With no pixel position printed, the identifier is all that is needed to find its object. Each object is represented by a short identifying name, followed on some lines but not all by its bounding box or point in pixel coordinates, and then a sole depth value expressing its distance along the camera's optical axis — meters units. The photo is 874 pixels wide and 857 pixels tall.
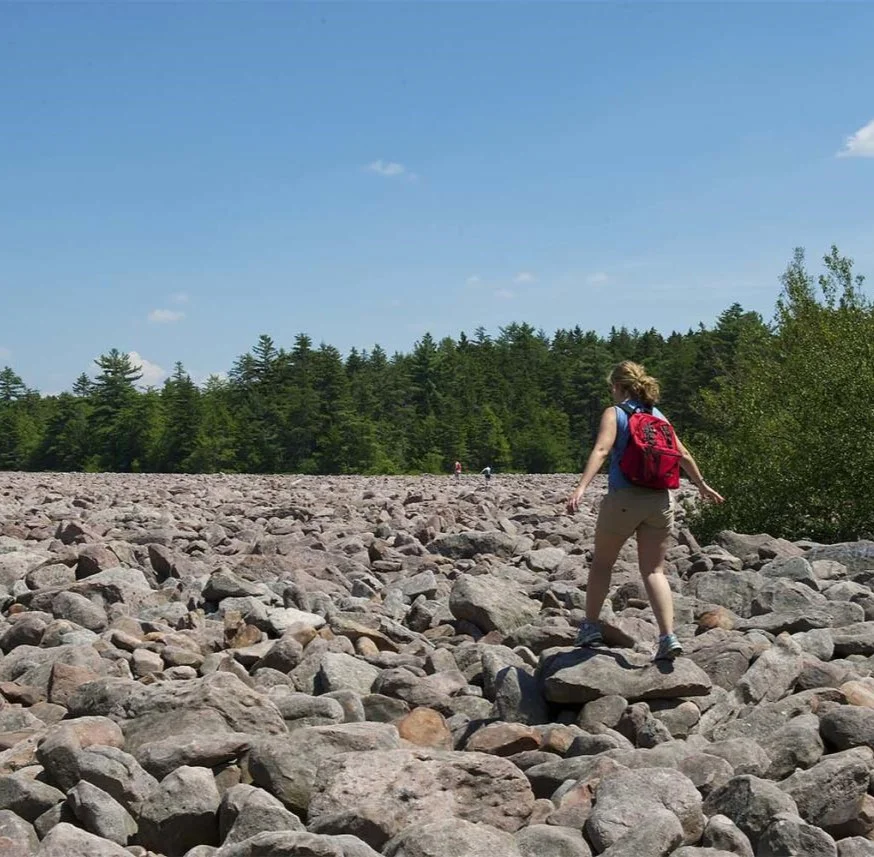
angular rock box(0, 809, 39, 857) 4.60
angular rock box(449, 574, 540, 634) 8.83
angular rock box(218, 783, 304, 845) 4.78
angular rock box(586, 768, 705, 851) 4.62
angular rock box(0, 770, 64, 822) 5.11
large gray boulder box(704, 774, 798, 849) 4.73
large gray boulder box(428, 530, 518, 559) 14.09
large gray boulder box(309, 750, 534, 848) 4.85
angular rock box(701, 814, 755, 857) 4.59
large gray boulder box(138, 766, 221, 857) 5.00
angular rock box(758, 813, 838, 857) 4.51
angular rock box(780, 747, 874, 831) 4.92
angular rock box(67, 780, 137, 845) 4.93
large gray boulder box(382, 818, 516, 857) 4.43
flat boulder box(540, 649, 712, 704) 6.53
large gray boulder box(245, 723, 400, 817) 5.18
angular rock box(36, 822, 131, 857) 4.48
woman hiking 6.96
